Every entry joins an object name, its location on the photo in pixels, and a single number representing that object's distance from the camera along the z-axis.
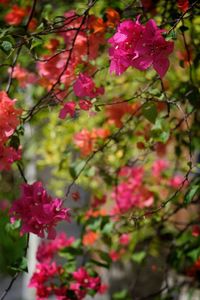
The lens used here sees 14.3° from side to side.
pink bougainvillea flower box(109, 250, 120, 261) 4.49
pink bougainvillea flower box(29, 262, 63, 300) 3.31
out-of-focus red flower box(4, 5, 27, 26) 3.69
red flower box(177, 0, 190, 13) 2.38
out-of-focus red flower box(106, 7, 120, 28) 2.79
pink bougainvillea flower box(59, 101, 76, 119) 2.49
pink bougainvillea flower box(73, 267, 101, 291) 3.24
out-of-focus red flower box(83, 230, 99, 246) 4.07
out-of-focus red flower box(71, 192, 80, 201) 2.92
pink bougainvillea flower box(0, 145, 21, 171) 2.28
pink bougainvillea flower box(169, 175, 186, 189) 4.48
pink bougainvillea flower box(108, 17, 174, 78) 1.96
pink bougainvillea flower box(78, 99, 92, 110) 2.48
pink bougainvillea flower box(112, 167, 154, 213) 4.09
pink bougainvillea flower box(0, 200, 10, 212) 5.81
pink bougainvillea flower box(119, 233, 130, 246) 4.41
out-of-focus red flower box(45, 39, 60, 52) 3.22
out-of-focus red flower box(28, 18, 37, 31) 3.48
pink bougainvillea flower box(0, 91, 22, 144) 2.17
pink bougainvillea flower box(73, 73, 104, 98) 2.39
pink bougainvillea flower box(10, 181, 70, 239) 2.19
